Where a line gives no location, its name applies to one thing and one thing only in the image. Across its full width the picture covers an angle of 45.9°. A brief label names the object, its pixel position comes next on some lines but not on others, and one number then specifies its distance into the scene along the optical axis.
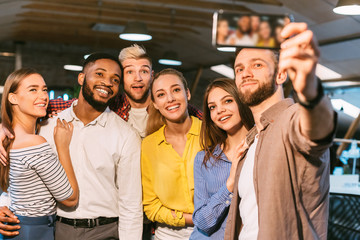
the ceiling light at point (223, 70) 14.14
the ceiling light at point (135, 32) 5.95
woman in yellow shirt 2.58
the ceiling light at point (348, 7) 4.18
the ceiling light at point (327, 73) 11.07
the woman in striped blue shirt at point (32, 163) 2.34
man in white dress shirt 2.56
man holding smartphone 1.15
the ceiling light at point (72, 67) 11.10
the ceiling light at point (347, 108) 11.47
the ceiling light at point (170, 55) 13.41
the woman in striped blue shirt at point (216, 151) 2.23
